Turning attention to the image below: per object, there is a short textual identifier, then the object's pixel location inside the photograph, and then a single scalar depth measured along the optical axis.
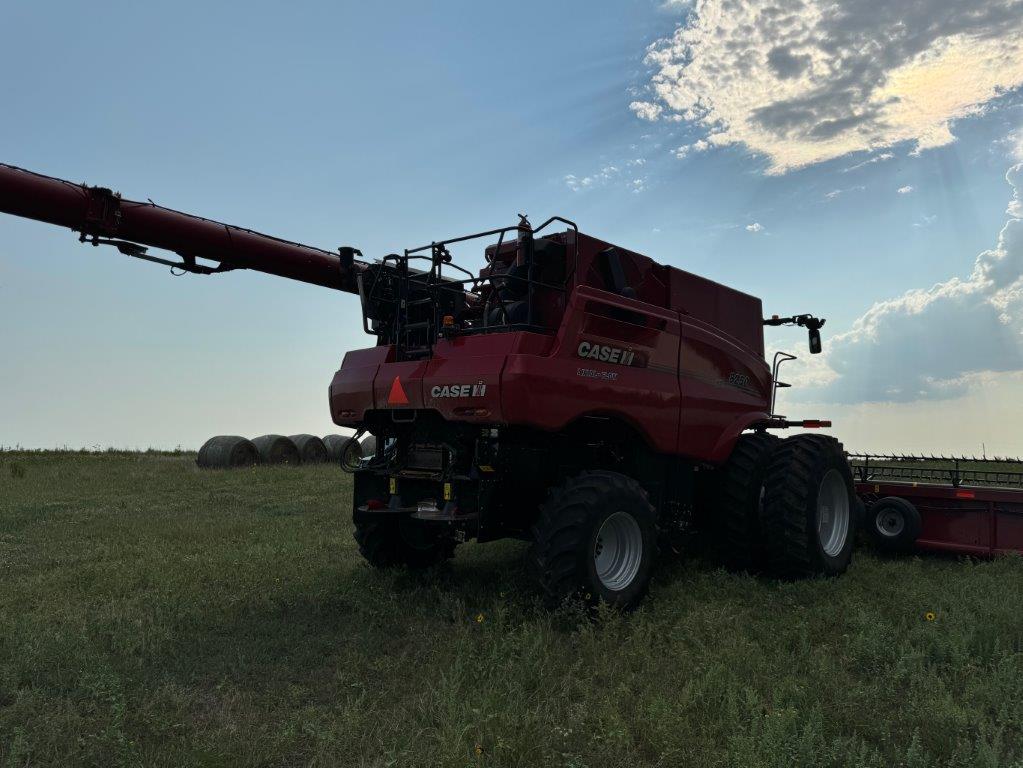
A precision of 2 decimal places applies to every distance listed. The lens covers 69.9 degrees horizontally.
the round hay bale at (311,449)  21.34
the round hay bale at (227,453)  19.06
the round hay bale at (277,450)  20.14
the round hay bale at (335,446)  22.22
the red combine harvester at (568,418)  5.54
